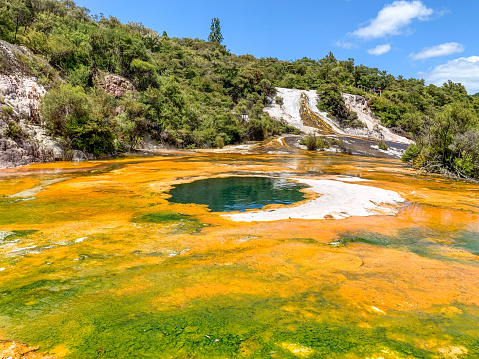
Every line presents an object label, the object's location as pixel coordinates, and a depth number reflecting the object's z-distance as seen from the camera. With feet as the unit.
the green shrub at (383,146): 124.77
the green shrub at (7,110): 65.25
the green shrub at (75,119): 71.72
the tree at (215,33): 328.90
